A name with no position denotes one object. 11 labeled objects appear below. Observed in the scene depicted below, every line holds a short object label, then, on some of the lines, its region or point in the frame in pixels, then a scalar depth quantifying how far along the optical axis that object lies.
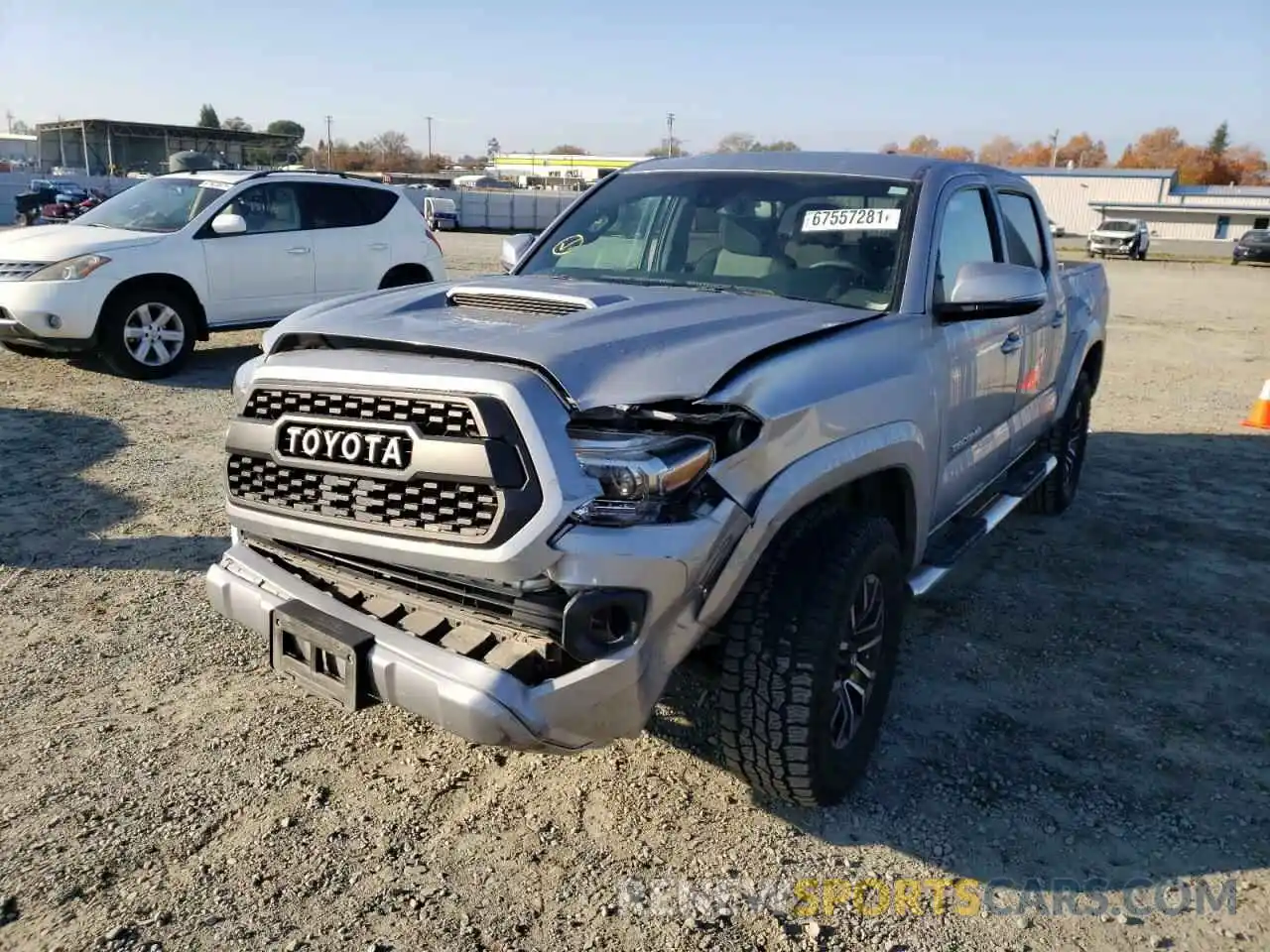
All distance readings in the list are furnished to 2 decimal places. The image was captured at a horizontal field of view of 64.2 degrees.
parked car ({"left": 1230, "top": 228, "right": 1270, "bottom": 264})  37.56
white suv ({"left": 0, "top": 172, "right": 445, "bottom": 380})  8.25
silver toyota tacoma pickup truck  2.40
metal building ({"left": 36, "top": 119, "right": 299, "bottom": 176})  81.38
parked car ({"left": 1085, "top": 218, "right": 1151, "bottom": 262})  38.22
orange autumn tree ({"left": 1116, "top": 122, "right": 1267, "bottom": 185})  109.31
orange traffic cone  8.52
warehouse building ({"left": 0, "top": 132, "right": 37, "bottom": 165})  109.74
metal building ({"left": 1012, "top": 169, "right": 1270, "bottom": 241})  65.75
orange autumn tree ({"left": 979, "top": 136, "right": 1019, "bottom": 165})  113.75
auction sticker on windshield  3.71
